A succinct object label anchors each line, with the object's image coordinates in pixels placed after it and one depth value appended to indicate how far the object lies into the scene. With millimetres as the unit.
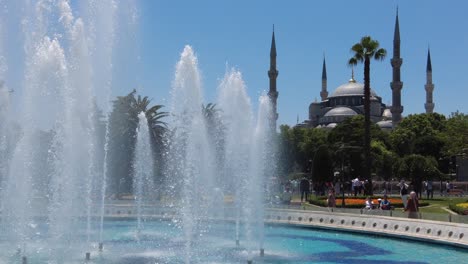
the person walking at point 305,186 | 28206
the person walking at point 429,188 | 30703
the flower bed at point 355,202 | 22703
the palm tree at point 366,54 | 31312
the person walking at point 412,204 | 16581
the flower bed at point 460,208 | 18325
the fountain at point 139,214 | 12102
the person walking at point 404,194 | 20809
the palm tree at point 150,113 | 34538
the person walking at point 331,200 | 21141
